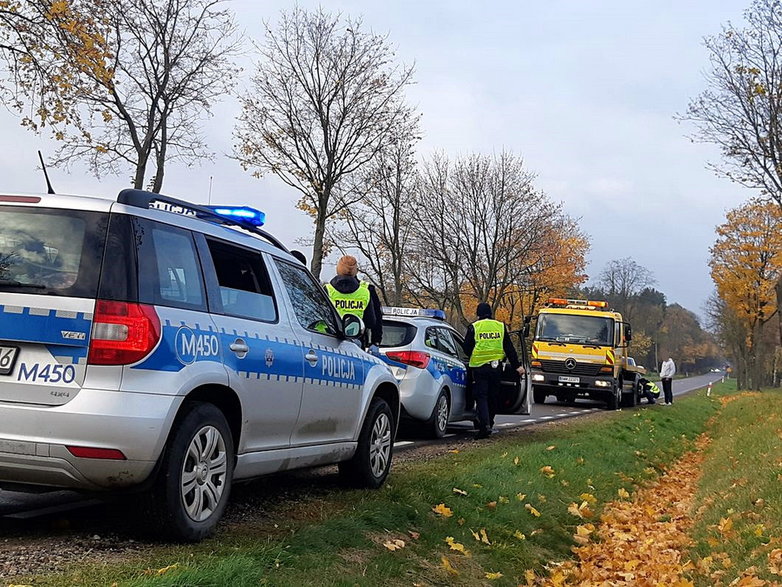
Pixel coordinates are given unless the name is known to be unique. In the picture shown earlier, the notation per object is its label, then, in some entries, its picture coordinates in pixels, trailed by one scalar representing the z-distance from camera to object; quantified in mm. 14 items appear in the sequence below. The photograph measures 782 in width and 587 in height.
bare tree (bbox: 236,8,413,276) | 24750
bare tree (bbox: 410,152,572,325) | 36719
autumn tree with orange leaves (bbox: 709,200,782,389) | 44250
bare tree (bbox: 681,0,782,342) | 21812
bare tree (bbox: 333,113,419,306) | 33619
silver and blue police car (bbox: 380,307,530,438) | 11164
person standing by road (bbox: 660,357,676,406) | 32750
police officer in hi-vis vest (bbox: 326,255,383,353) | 9250
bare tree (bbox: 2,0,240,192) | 19406
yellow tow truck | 24062
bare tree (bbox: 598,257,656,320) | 96500
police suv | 4191
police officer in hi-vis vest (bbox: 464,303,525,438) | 12031
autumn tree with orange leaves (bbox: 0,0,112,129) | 13461
